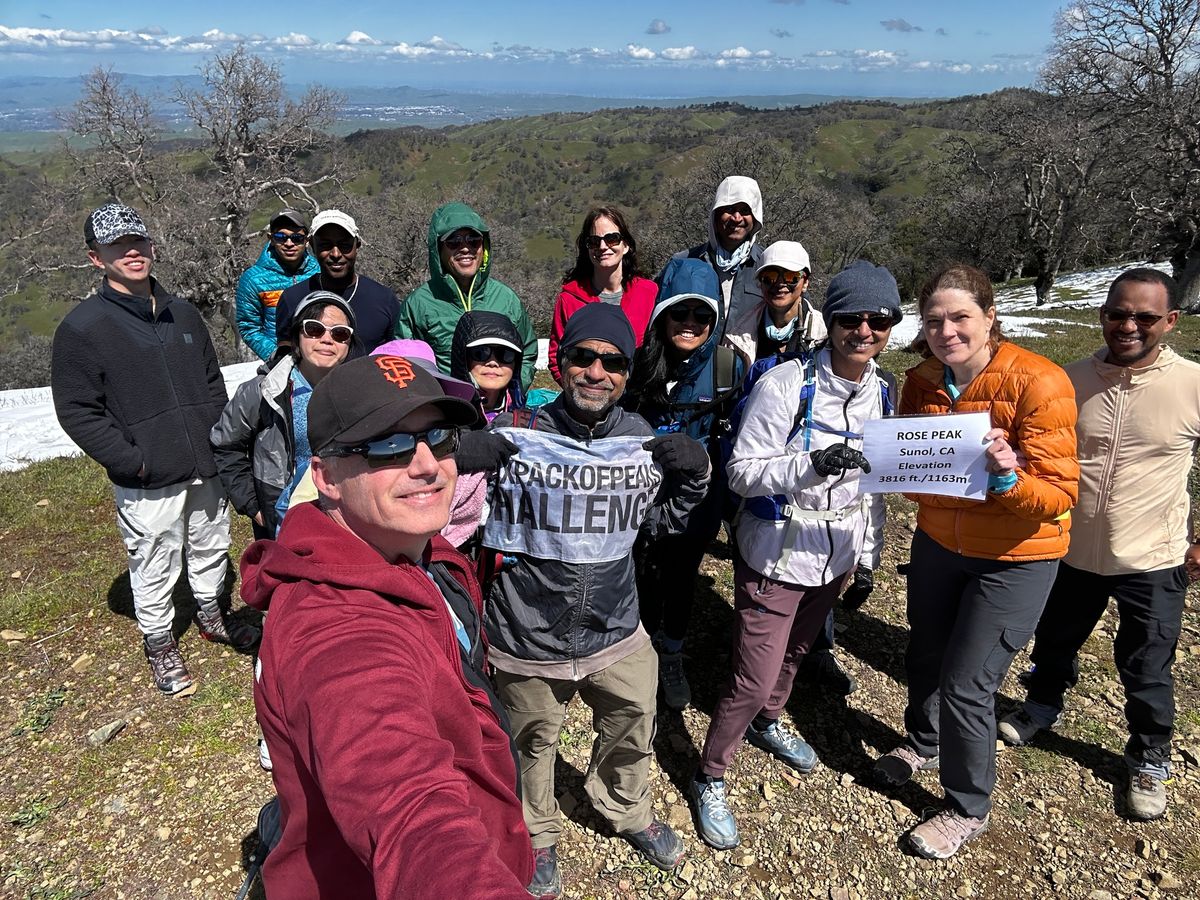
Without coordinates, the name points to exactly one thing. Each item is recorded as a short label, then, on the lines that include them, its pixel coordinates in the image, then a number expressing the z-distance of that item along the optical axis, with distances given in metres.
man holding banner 2.96
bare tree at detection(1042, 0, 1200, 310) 26.45
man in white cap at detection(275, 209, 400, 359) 5.09
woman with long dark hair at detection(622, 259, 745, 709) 3.94
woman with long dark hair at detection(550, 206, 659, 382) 5.28
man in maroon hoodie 1.40
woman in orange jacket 3.00
